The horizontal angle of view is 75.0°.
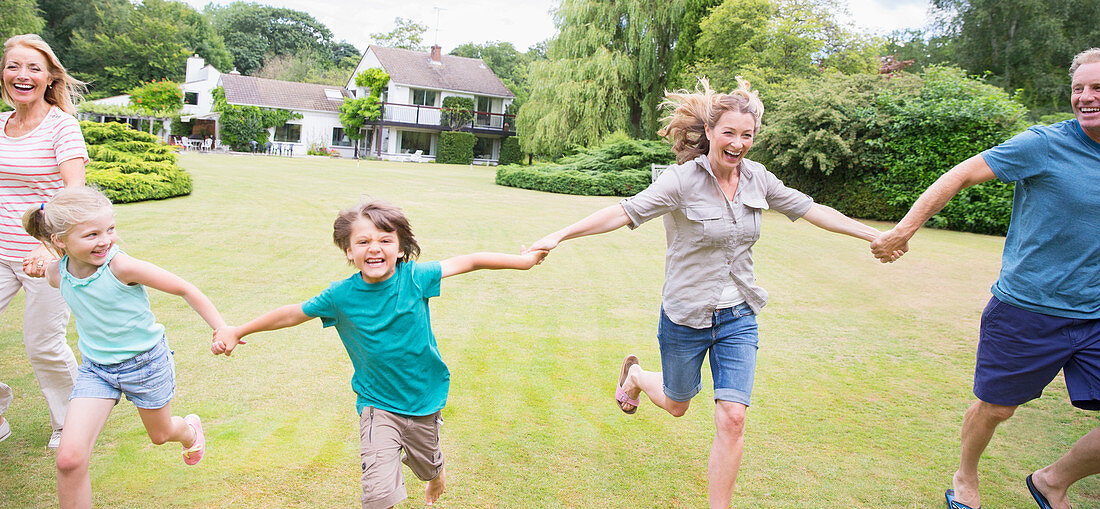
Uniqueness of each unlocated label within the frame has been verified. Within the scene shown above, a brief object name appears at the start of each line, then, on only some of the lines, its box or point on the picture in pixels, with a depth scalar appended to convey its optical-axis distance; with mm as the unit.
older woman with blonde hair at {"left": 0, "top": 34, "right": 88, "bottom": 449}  3814
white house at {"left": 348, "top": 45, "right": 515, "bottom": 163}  46875
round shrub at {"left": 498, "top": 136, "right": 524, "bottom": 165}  47312
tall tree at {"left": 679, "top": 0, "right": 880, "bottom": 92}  25828
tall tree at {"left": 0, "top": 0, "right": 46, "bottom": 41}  35688
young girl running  3055
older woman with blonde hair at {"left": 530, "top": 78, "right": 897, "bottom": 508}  3615
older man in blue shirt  3381
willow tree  28812
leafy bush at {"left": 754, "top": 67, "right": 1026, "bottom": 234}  17516
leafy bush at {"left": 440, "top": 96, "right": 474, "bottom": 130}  47031
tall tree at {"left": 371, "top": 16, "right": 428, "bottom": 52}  65562
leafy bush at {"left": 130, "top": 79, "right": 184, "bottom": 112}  42188
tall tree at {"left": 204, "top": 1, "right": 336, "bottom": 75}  77625
